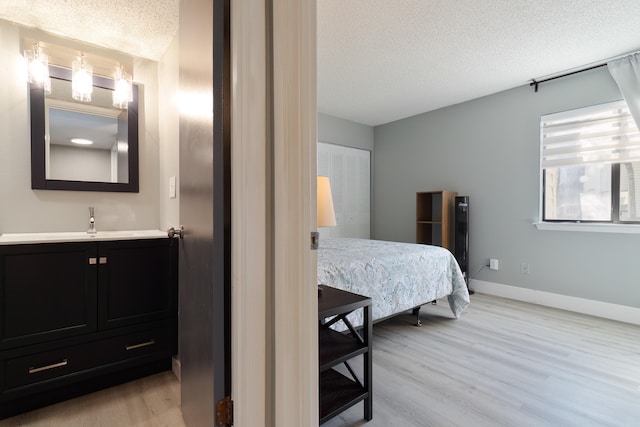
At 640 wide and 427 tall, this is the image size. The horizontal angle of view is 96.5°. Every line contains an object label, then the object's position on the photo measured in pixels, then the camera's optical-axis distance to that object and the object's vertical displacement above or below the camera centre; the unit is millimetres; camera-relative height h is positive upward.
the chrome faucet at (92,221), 1958 -69
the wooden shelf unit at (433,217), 3928 -91
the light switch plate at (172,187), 1837 +156
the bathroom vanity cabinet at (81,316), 1429 -591
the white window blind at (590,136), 2768 +778
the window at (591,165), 2783 +485
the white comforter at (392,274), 1955 -484
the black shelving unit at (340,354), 1260 -665
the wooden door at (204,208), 887 +9
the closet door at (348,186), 4434 +425
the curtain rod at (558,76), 2846 +1458
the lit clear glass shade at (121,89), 2057 +881
